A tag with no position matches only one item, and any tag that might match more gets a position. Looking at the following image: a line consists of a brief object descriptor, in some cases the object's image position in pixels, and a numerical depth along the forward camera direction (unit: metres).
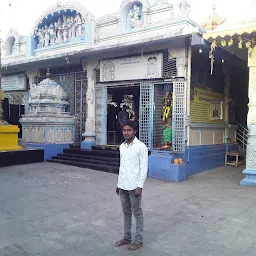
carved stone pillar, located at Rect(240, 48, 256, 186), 7.25
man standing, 3.60
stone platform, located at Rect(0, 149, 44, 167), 9.45
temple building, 8.44
